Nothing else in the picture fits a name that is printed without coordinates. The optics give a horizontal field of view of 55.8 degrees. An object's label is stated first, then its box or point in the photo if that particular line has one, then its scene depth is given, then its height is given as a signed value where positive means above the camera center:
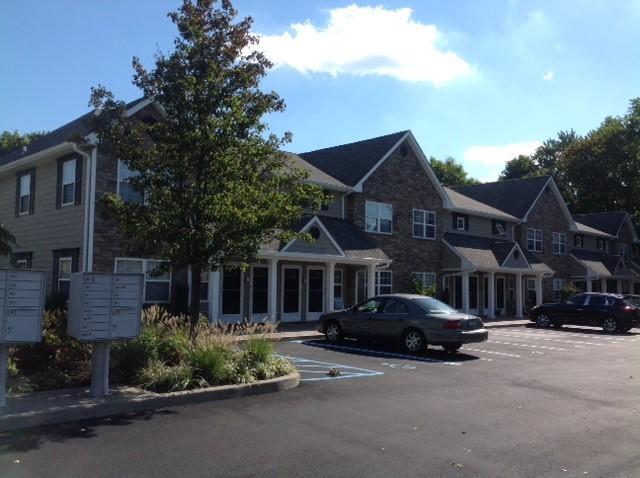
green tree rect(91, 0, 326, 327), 10.26 +2.33
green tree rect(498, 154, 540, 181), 70.38 +14.42
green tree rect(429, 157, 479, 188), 67.69 +13.25
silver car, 14.51 -0.85
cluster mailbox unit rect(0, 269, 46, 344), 7.56 -0.25
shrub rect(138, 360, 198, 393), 8.71 -1.33
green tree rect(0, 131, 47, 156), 45.41 +11.08
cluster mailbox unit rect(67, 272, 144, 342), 8.29 -0.28
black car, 23.77 -0.84
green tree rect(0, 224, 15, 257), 14.34 +1.11
